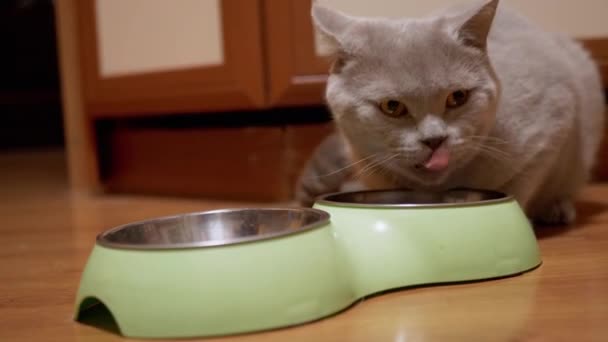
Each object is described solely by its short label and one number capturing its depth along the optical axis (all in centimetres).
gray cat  105
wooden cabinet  177
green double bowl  76
